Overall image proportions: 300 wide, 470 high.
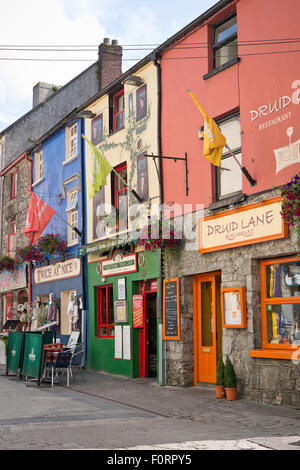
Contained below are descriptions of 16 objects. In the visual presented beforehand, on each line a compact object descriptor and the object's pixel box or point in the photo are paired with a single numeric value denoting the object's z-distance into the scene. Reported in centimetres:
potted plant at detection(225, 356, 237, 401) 1032
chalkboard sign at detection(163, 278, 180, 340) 1263
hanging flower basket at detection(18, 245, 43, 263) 1977
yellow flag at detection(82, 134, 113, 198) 1463
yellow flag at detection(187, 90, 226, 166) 1050
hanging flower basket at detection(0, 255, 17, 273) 2342
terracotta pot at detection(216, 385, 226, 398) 1058
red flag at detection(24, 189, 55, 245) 1797
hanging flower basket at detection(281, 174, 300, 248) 874
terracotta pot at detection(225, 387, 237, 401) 1031
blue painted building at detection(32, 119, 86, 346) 1805
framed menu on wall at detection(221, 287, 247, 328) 1059
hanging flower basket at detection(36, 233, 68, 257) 1883
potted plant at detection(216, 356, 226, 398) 1049
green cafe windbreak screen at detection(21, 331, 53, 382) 1309
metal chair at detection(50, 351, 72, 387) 1288
